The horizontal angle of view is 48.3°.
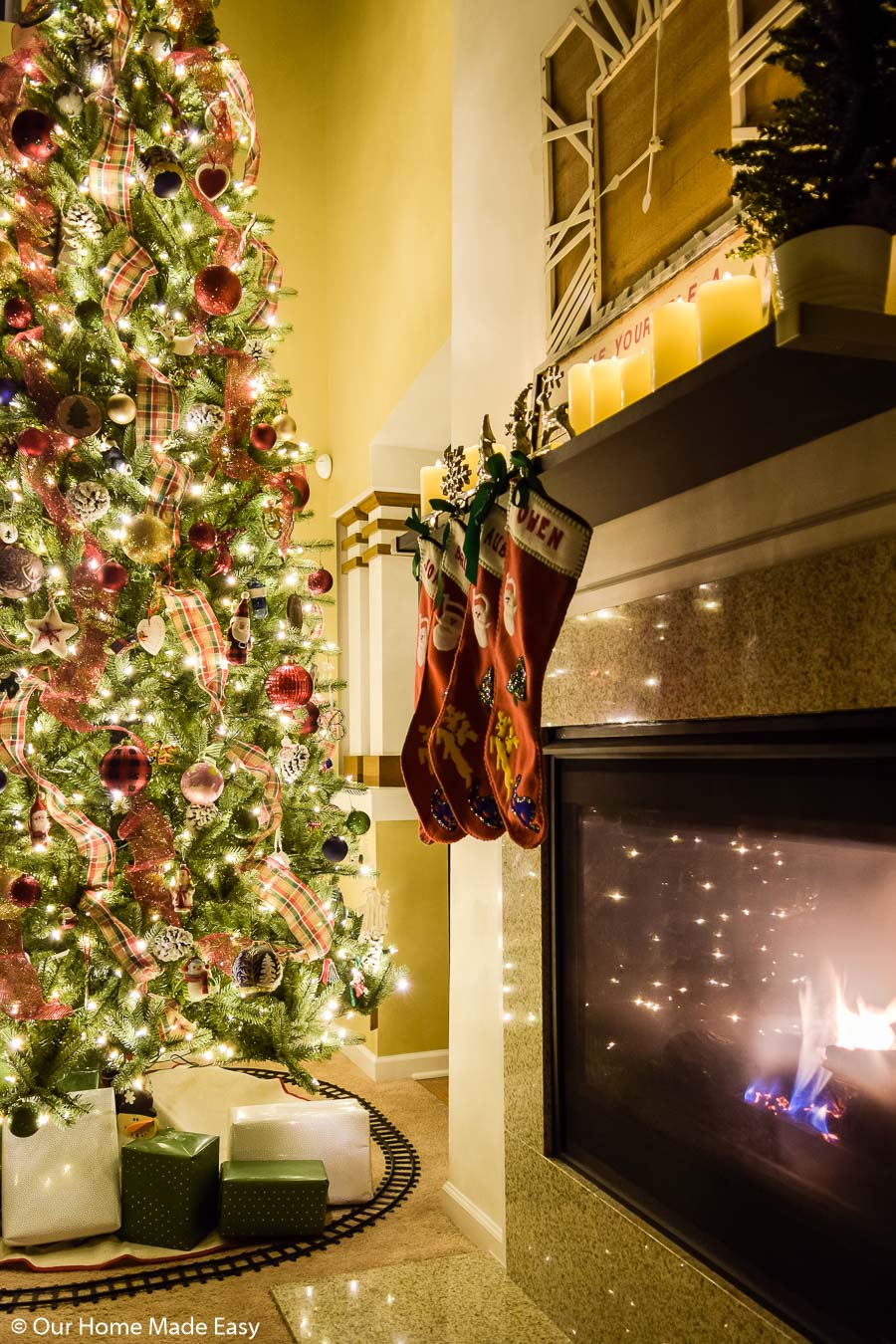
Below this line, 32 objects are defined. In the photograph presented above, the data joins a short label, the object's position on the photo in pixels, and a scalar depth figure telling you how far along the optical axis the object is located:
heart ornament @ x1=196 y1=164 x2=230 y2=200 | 2.36
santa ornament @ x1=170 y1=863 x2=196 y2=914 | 2.34
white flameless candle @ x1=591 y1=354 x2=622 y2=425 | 1.62
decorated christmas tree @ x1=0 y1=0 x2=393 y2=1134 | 2.22
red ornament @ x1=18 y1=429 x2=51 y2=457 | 2.19
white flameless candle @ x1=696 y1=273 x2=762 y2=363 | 1.35
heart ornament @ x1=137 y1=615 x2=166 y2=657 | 2.24
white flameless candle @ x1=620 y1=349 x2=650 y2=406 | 1.54
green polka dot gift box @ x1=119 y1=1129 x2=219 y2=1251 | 2.35
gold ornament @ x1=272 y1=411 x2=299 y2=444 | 2.61
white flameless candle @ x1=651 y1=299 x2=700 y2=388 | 1.44
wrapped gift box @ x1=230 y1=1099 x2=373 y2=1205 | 2.58
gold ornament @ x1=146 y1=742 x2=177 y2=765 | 2.36
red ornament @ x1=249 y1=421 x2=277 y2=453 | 2.44
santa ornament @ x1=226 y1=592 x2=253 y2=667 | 2.41
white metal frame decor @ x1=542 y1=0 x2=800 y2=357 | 1.55
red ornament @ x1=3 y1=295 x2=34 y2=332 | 2.25
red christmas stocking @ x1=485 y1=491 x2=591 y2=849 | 1.67
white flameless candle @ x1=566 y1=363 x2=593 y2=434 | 1.67
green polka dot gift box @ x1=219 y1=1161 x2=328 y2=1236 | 2.39
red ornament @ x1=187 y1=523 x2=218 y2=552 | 2.34
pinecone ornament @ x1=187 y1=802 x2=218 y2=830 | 2.31
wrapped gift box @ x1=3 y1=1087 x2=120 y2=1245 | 2.31
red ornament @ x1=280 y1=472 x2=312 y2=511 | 2.64
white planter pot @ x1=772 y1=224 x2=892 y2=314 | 1.02
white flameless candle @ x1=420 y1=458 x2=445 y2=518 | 2.32
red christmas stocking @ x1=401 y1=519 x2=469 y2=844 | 2.14
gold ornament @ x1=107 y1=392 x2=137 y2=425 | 2.27
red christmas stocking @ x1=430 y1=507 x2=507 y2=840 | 2.01
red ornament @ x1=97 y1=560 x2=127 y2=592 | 2.17
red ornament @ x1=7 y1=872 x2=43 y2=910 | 2.08
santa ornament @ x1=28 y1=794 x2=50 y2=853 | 2.15
